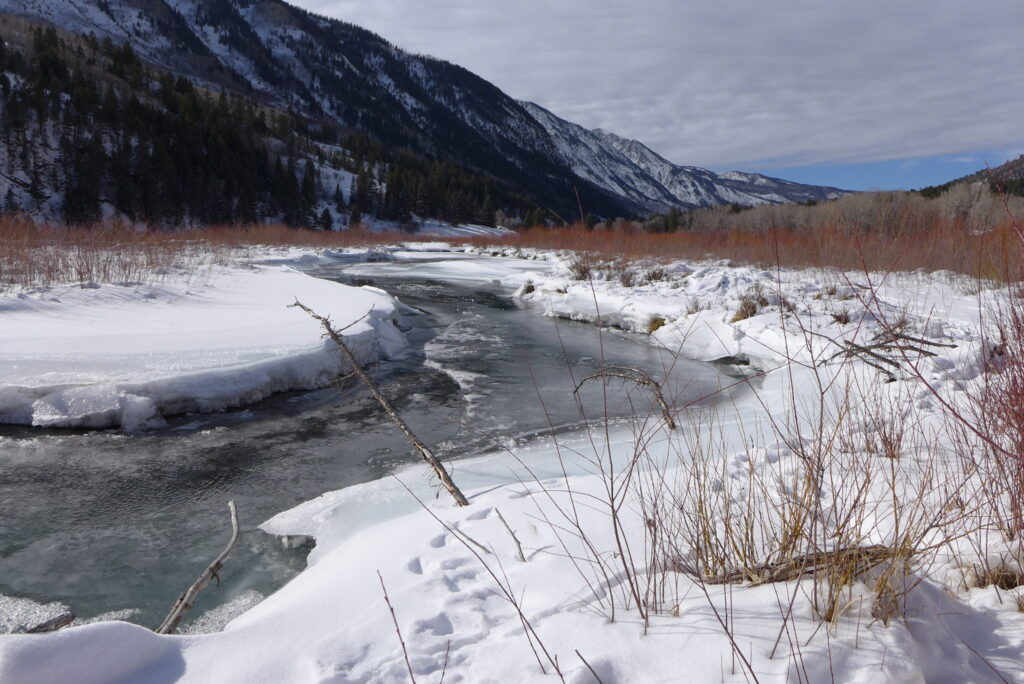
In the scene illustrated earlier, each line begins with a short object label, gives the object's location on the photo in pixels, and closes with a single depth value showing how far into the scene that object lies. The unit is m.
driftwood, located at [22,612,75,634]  2.32
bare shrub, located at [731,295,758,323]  9.10
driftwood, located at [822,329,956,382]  5.44
